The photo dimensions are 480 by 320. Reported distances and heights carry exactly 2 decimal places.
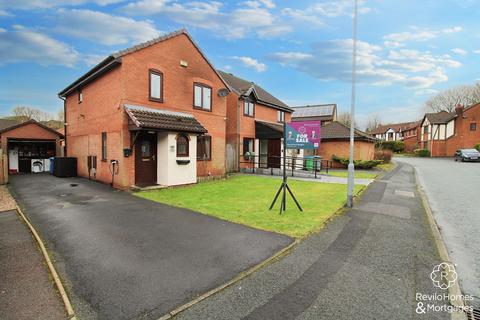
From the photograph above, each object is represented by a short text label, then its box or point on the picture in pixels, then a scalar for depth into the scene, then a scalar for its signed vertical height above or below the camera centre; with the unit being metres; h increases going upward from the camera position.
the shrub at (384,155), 30.00 -0.39
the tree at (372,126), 95.06 +9.71
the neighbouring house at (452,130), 43.50 +4.04
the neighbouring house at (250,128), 19.84 +1.85
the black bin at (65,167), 15.97 -1.21
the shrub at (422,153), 48.08 -0.11
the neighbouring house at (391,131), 82.61 +7.24
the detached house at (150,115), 11.73 +1.81
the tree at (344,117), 70.25 +9.63
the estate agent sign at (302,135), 8.27 +0.53
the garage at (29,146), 19.64 +0.15
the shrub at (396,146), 55.19 +1.39
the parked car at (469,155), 33.66 -0.28
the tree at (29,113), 50.53 +7.15
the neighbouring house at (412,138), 60.46 +3.71
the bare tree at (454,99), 60.02 +13.52
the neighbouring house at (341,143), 27.09 +0.91
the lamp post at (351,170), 8.75 -0.64
